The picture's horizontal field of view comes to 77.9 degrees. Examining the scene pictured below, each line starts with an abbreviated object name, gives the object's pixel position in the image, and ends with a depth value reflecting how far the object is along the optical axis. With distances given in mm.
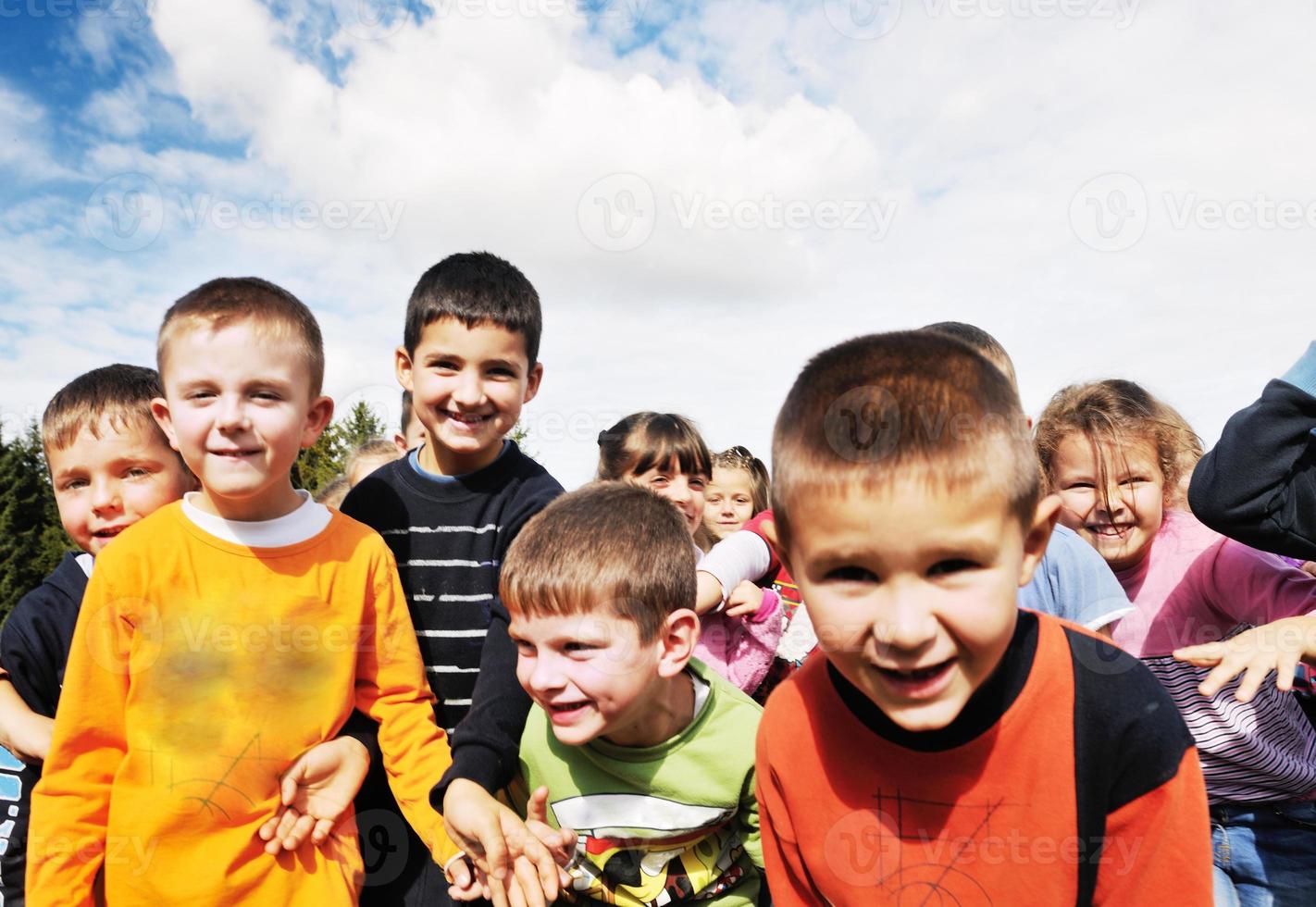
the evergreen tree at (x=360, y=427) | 36281
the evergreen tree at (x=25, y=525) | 38750
